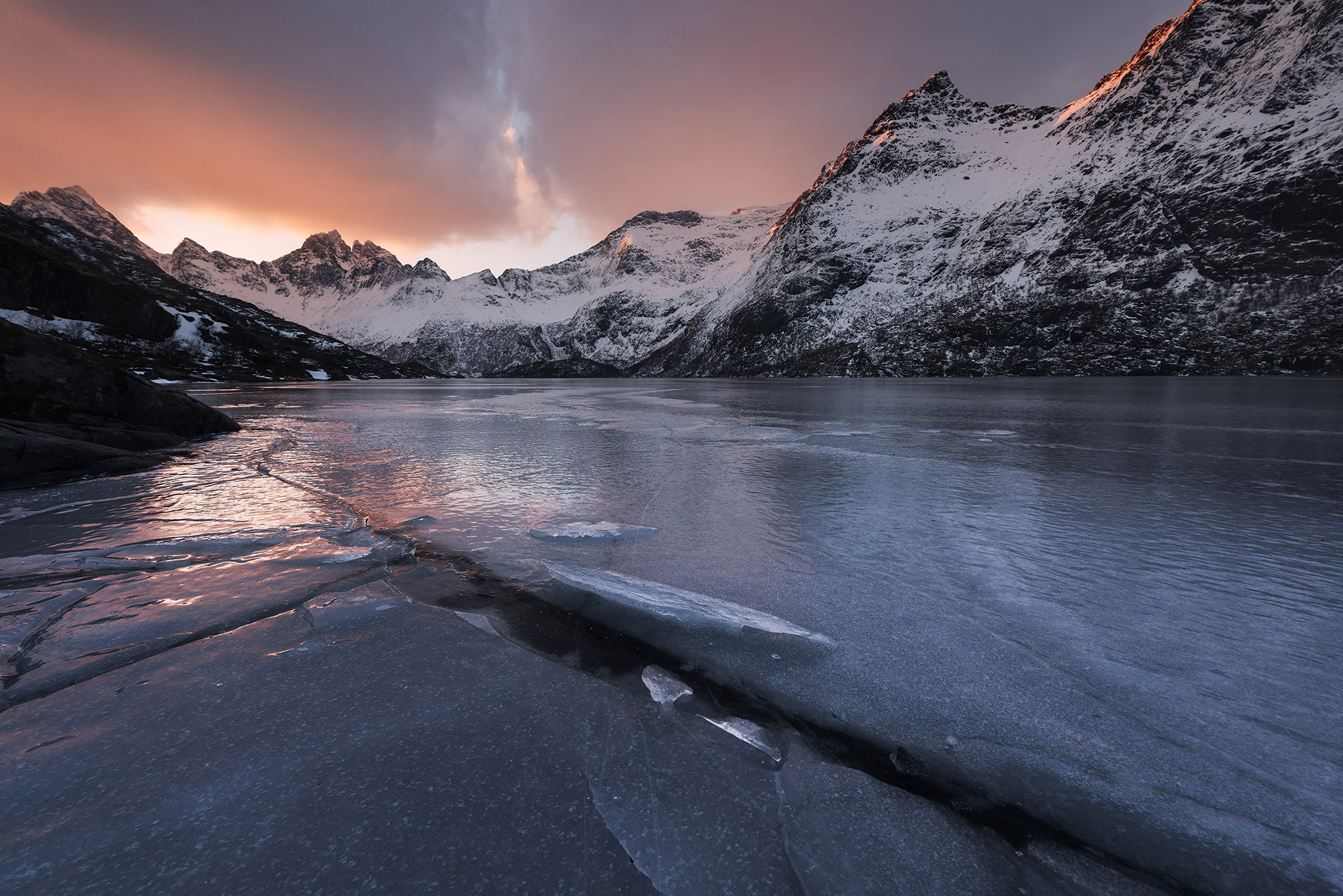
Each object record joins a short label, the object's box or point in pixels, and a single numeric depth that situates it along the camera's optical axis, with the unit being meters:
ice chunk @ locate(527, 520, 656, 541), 6.74
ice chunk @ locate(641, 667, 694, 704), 3.44
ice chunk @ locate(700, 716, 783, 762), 2.90
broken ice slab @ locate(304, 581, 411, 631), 4.39
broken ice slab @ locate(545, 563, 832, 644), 4.37
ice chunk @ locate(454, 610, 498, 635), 4.32
